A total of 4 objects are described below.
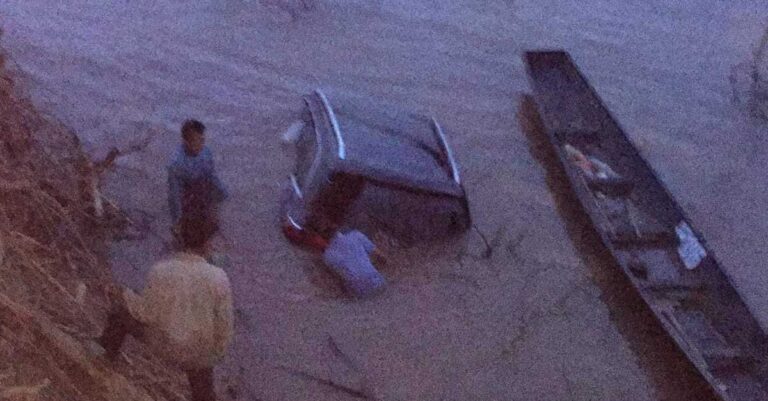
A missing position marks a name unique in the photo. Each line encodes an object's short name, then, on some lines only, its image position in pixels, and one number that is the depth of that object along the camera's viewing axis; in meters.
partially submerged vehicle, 8.97
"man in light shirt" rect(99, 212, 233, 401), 4.98
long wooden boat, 8.51
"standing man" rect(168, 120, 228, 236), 7.77
